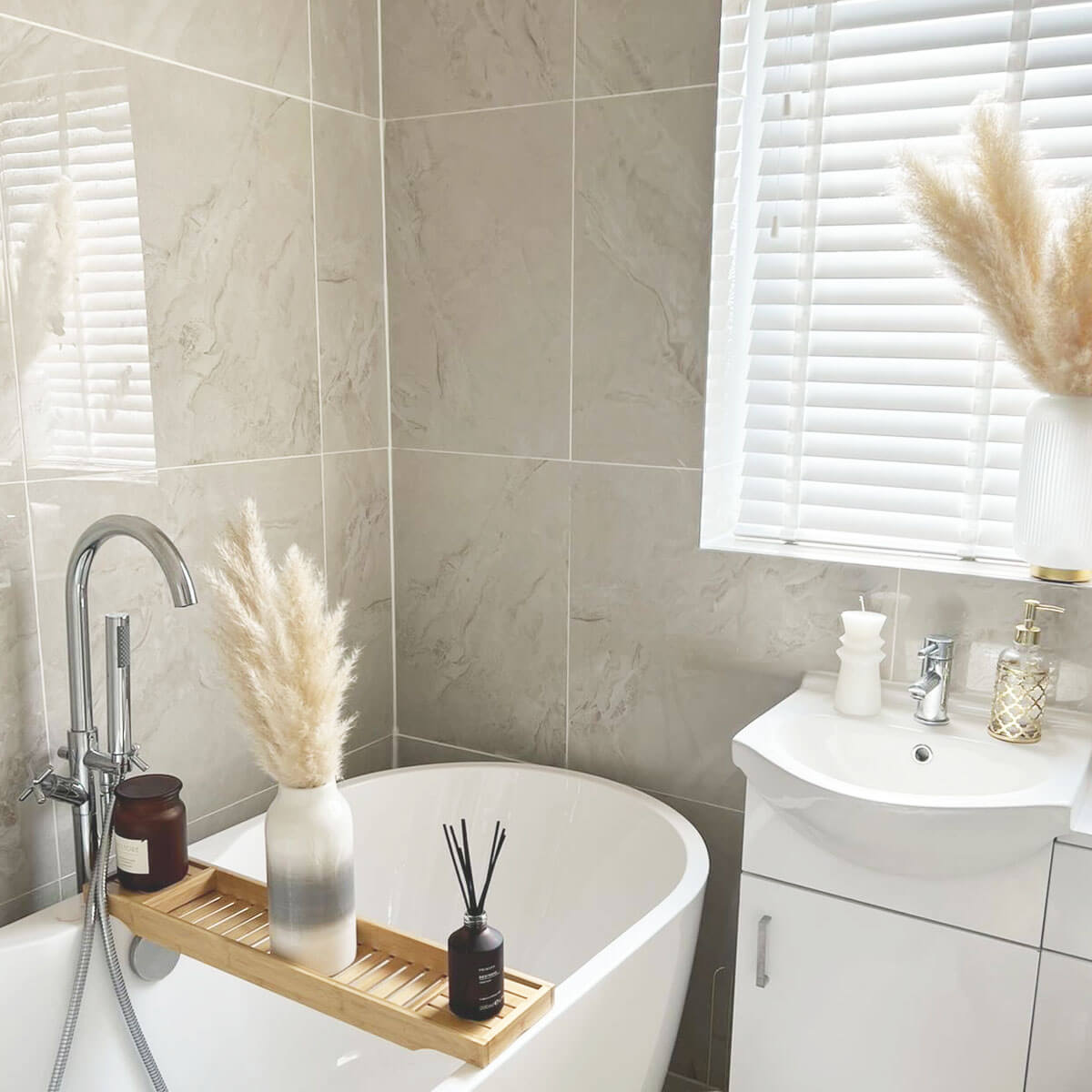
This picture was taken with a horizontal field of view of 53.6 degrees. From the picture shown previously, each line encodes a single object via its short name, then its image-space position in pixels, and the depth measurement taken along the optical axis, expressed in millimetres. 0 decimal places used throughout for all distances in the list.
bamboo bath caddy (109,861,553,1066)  1234
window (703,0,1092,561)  1767
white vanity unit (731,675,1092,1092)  1398
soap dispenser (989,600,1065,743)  1613
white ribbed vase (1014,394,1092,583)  1563
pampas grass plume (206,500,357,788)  1308
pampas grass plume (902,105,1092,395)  1487
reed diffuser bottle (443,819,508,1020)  1222
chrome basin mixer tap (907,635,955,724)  1698
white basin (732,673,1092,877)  1375
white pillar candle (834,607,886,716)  1737
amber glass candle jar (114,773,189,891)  1553
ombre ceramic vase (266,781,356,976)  1336
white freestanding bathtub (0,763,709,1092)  1459
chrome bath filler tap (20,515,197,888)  1533
